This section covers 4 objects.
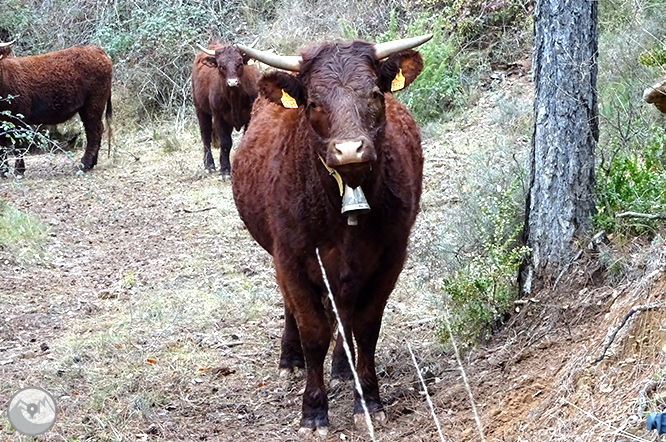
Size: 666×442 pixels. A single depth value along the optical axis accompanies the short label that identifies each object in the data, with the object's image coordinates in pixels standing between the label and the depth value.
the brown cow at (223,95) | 13.83
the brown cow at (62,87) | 15.69
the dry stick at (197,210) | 11.60
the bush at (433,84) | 13.52
